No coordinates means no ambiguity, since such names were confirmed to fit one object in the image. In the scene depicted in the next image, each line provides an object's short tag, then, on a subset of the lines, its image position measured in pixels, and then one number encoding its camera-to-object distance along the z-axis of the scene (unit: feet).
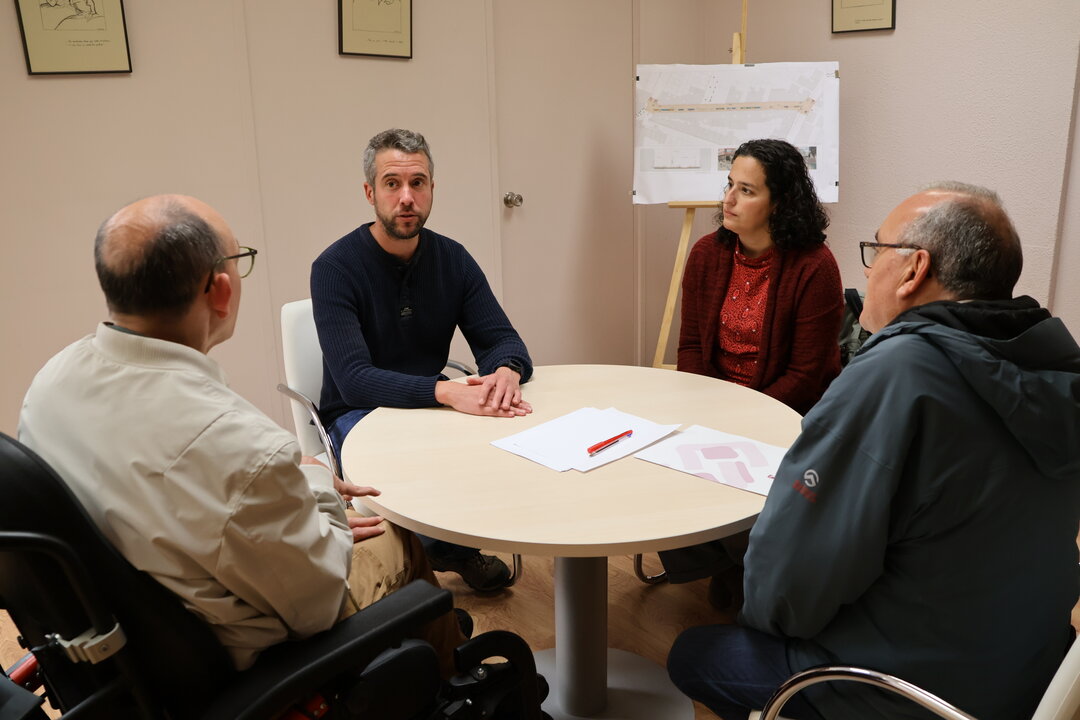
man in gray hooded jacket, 3.65
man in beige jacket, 3.38
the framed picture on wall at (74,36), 8.93
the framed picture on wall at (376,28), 10.62
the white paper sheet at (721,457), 5.19
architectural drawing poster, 10.98
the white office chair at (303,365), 7.94
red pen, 5.66
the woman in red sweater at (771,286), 7.98
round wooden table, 4.60
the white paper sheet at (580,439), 5.54
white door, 12.36
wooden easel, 11.29
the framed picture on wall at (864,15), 11.09
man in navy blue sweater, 7.38
